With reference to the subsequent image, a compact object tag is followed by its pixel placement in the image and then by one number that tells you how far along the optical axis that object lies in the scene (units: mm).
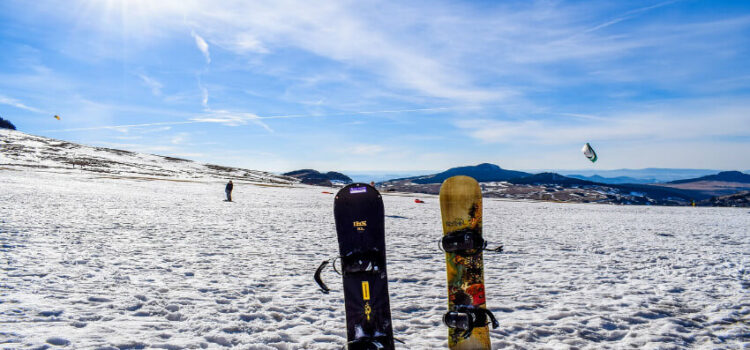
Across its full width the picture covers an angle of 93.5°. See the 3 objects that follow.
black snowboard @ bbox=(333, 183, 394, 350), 4273
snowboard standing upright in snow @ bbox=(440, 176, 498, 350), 4465
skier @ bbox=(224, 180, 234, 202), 27859
